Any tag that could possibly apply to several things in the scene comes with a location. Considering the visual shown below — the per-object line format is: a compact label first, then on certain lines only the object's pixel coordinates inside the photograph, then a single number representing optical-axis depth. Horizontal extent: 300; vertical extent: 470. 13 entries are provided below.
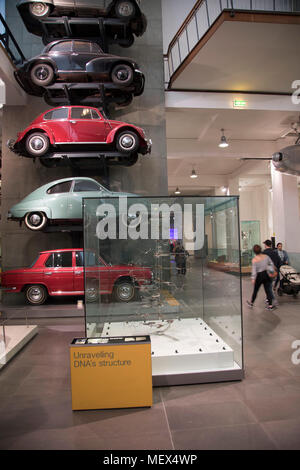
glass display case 3.96
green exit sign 9.38
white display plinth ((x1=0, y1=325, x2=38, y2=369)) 4.63
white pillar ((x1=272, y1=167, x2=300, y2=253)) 11.73
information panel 3.23
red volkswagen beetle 6.89
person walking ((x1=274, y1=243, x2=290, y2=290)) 9.65
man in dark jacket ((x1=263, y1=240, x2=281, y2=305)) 8.27
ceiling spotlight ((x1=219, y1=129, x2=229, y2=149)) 10.79
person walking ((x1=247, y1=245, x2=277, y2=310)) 7.07
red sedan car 7.19
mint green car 6.99
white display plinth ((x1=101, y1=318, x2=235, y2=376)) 3.85
